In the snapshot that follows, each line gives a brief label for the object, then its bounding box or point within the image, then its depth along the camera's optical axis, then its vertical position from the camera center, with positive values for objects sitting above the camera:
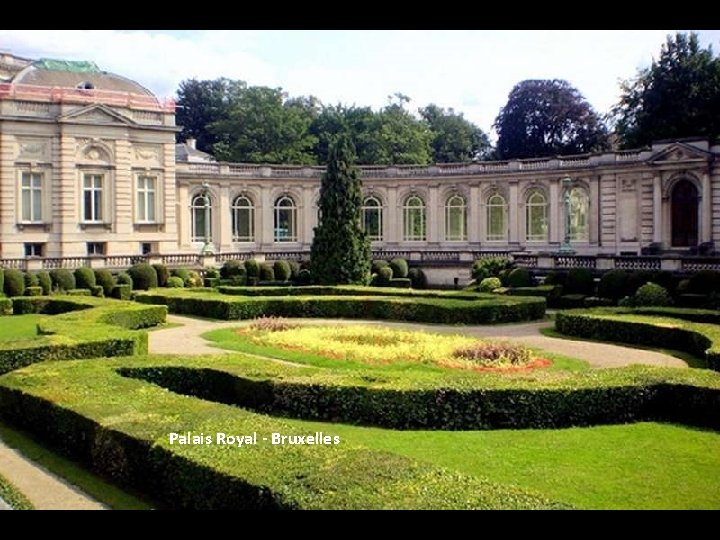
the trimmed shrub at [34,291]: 35.09 -1.41
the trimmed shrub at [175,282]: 39.62 -1.20
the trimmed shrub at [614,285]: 34.16 -1.21
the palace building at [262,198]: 41.84 +3.32
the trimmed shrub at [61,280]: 37.00 -1.01
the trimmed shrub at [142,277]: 38.97 -0.93
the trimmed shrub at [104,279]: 37.84 -1.00
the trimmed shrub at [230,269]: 43.06 -0.64
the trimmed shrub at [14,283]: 35.34 -1.09
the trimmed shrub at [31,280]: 36.12 -0.99
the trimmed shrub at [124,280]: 38.06 -1.05
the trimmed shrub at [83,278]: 37.47 -0.94
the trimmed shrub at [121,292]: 36.22 -1.51
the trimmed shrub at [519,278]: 37.97 -1.02
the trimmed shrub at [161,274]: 40.03 -0.82
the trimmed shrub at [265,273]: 44.31 -0.87
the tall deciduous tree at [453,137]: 76.19 +11.06
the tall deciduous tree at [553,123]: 66.56 +10.57
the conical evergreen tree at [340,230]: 37.44 +1.18
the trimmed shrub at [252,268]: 43.62 -0.60
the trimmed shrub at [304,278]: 42.09 -1.09
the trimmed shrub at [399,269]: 45.84 -0.71
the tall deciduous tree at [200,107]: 78.75 +14.15
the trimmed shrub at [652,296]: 30.77 -1.52
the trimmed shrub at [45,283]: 36.22 -1.12
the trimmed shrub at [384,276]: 43.24 -1.04
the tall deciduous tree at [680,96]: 49.53 +9.61
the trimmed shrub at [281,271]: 45.16 -0.78
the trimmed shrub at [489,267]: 41.22 -0.55
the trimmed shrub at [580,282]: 35.88 -1.13
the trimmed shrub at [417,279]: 46.09 -1.26
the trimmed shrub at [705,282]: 31.83 -1.02
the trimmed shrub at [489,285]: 37.56 -1.31
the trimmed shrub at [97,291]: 35.98 -1.46
